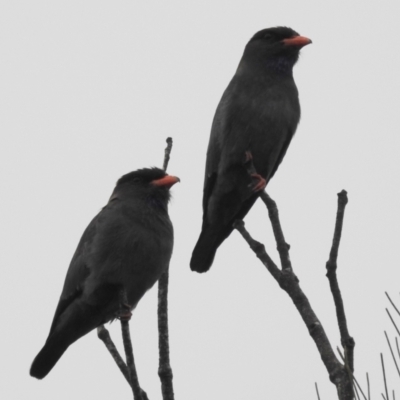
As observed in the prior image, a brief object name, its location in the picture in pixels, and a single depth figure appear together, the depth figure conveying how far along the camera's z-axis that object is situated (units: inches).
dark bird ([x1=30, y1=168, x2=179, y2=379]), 457.1
